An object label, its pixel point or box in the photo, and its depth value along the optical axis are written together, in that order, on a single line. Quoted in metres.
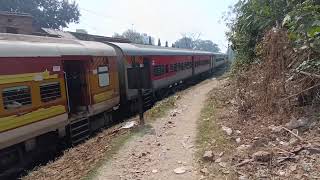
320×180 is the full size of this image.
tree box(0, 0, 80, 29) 29.03
